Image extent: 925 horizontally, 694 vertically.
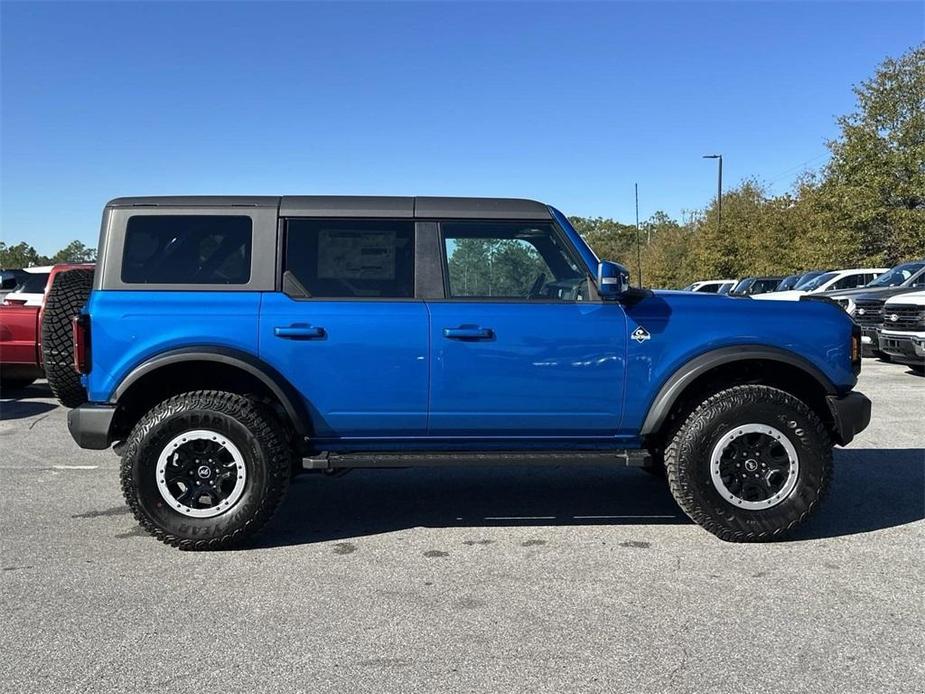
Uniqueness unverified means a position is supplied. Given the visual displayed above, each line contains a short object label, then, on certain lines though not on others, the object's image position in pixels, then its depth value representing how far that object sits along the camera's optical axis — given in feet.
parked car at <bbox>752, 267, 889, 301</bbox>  63.46
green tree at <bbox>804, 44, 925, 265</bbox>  80.23
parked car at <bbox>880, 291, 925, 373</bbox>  35.91
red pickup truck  30.58
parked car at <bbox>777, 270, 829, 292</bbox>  70.16
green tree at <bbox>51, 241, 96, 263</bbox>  286.05
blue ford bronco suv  13.89
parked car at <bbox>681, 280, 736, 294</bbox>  92.60
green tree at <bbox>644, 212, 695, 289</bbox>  153.69
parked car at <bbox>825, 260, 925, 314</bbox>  47.32
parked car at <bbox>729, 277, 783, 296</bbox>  82.48
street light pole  126.87
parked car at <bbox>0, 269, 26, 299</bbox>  34.78
